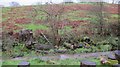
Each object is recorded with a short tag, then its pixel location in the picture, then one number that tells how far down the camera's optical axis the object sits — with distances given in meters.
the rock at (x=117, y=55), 2.50
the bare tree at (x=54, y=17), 3.62
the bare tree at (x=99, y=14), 4.29
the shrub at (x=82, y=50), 3.43
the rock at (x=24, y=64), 2.09
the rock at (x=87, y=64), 2.13
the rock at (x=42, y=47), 3.44
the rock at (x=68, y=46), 3.53
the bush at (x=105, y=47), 3.56
